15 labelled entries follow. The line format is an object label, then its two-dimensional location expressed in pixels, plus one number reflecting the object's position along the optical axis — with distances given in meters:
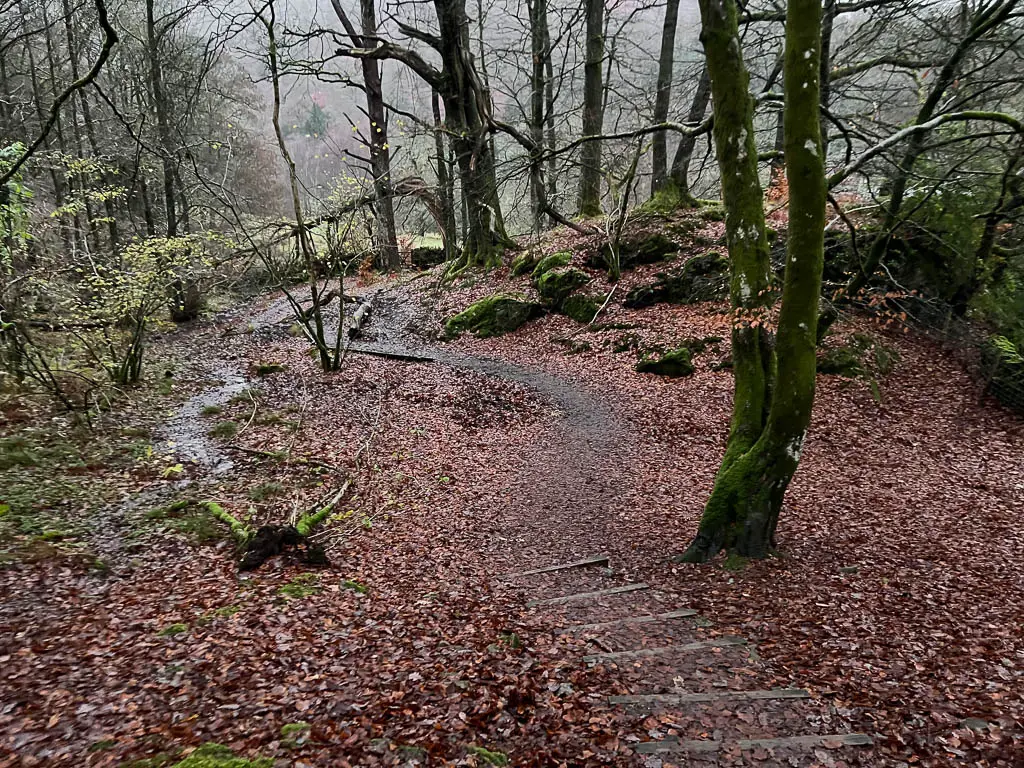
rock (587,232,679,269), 15.49
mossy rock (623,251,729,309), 13.97
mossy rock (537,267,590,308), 15.83
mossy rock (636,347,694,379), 12.02
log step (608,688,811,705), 3.62
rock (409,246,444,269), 25.14
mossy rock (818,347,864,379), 10.84
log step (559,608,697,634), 4.72
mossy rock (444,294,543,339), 15.84
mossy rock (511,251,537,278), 17.58
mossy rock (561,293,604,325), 15.07
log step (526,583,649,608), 5.28
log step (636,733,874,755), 3.17
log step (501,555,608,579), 5.99
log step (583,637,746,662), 4.21
